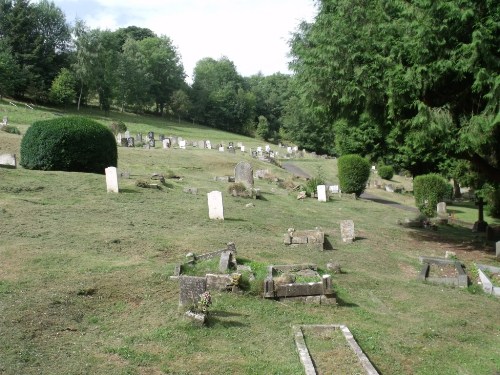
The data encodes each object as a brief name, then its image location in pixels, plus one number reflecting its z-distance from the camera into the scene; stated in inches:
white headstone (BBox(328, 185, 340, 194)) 1270.9
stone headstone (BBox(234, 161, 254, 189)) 951.6
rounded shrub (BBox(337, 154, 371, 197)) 1295.5
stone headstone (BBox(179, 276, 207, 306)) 320.5
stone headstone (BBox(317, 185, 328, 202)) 1047.6
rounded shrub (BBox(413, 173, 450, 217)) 1165.2
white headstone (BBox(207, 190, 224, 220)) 634.8
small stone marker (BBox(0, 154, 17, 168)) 784.2
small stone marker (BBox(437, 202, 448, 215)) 1105.3
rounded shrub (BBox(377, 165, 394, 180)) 1924.2
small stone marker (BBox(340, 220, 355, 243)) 628.6
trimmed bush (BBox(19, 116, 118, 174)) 802.8
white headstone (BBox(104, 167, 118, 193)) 709.9
